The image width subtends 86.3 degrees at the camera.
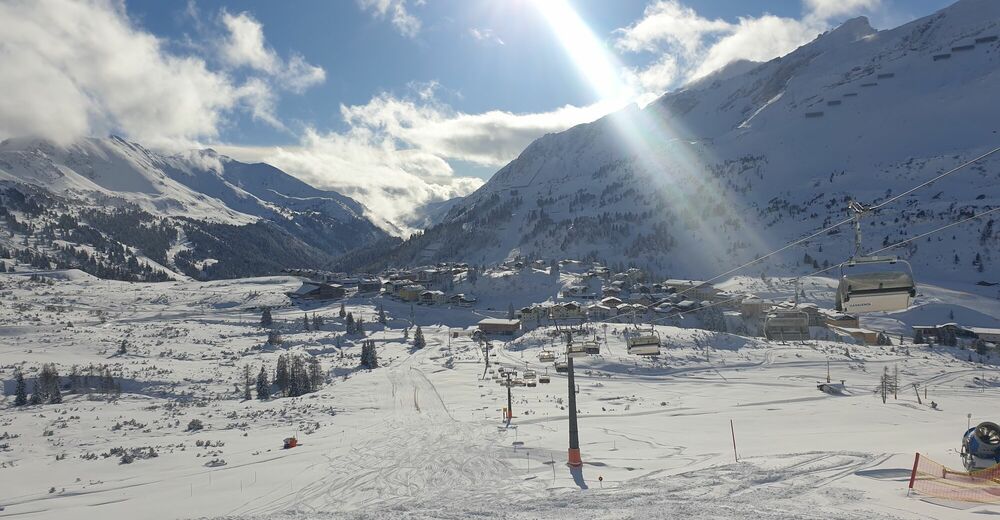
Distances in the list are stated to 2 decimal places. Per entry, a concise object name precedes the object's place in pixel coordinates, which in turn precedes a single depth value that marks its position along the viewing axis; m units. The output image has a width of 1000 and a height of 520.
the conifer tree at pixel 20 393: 35.84
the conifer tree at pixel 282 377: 43.69
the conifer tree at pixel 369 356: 55.50
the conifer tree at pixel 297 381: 42.10
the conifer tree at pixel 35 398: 36.12
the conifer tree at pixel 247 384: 39.19
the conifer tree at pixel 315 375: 45.17
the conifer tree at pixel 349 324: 78.62
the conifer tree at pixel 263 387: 39.82
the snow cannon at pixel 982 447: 15.29
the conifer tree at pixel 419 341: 69.62
